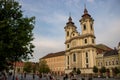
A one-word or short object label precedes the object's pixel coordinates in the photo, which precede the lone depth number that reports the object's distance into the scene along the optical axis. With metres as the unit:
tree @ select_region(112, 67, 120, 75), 30.21
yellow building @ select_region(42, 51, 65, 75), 52.90
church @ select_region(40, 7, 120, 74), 36.44
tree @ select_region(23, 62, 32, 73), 46.58
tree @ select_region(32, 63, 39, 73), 49.25
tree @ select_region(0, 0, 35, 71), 8.75
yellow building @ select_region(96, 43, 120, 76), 33.94
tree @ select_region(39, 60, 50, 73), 44.14
